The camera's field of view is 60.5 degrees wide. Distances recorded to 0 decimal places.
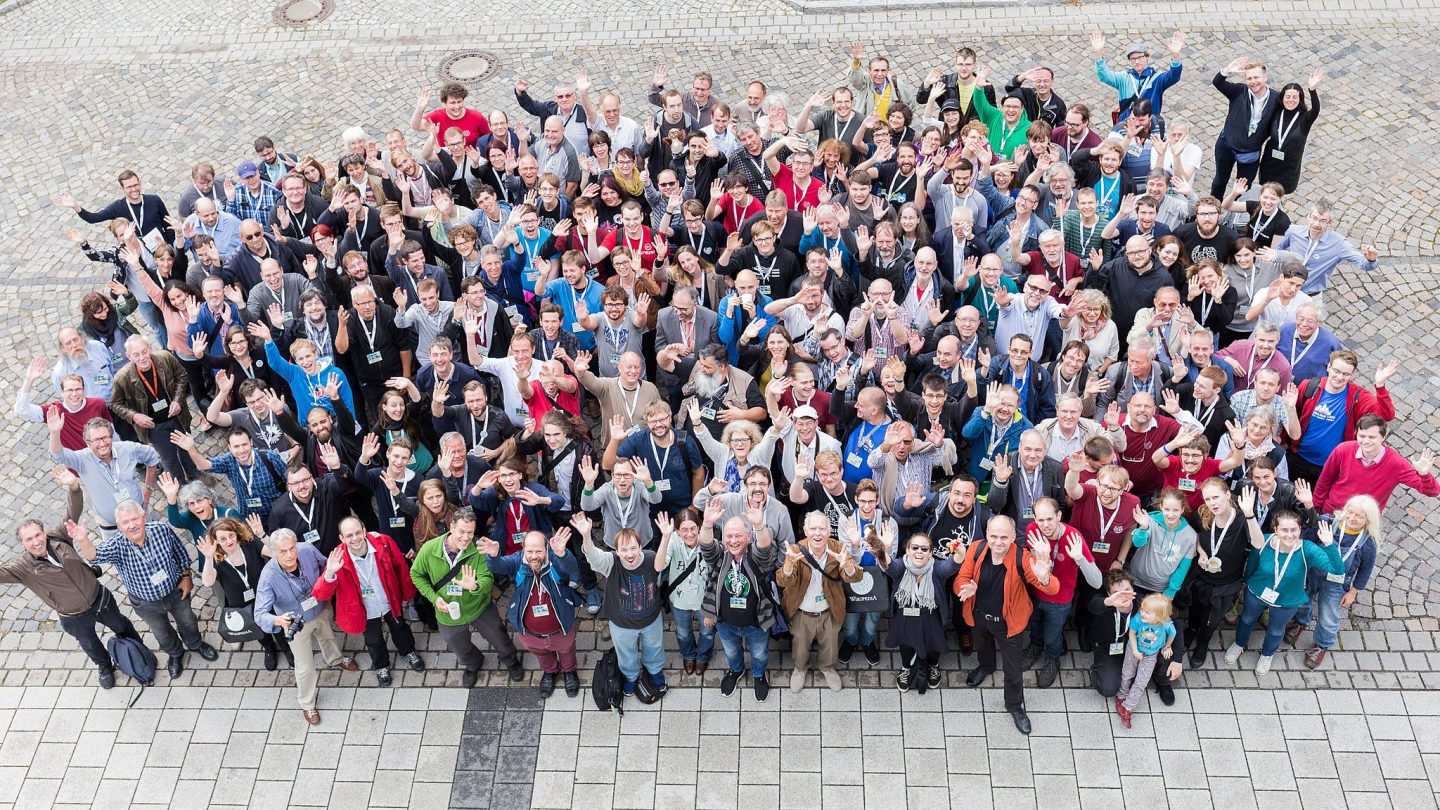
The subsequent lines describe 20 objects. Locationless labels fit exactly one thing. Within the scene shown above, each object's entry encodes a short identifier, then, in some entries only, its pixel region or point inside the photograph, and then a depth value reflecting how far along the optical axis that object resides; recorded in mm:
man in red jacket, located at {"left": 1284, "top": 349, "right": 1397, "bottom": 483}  9609
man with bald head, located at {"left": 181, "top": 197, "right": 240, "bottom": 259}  12016
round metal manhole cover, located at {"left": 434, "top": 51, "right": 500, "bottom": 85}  17172
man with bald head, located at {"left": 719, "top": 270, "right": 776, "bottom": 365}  10609
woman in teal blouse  8766
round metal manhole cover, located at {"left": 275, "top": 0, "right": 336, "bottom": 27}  18594
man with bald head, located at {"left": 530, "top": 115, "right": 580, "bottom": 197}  12828
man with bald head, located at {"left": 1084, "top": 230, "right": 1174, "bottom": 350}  10672
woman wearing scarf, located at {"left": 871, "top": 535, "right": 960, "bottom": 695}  8742
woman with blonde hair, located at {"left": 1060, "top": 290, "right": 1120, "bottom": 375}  10227
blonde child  8648
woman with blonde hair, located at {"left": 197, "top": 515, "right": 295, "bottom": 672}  9117
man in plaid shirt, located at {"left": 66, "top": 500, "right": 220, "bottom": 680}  9297
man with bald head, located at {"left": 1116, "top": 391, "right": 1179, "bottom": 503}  9414
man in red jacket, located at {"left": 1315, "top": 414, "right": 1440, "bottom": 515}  9133
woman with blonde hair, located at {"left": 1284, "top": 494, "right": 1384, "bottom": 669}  8812
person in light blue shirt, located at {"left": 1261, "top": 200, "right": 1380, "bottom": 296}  11133
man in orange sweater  8594
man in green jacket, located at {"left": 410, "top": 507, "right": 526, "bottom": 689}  8914
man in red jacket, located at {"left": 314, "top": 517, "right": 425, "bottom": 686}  9040
